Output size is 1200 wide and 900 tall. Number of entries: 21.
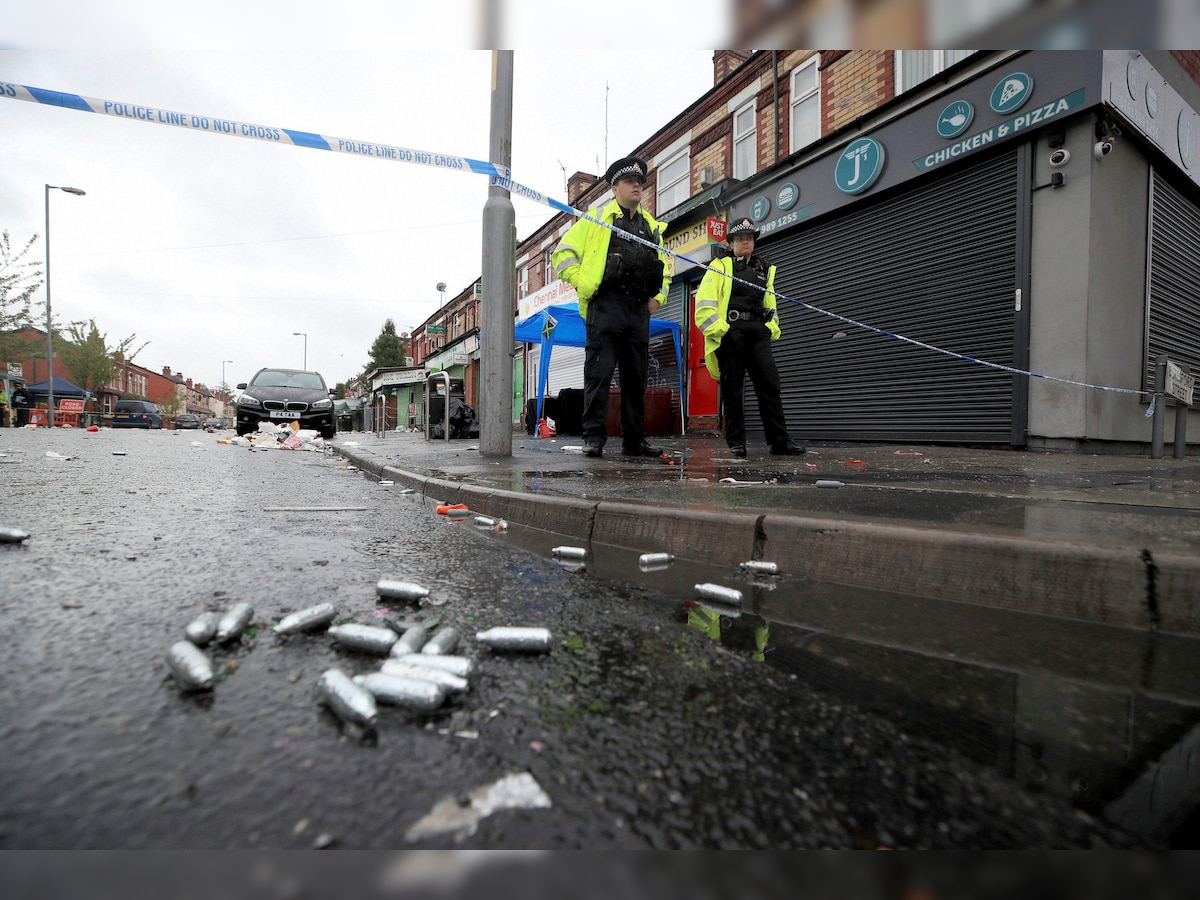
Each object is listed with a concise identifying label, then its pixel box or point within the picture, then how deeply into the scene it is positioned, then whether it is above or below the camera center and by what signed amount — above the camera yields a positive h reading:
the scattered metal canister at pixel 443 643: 1.47 -0.52
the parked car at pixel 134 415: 31.12 +0.72
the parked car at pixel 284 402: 13.98 +0.71
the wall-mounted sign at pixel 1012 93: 7.65 +4.59
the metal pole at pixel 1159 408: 6.82 +0.50
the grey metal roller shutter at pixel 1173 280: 8.30 +2.50
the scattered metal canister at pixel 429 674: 1.26 -0.52
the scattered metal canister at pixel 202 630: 1.50 -0.51
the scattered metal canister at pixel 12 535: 2.52 -0.46
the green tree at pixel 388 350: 59.25 +8.32
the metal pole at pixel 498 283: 6.32 +1.66
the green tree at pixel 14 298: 23.36 +5.13
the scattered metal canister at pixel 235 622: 1.54 -0.51
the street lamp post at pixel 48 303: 24.48 +5.28
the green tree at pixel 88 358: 37.06 +4.40
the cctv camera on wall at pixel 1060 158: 7.43 +3.60
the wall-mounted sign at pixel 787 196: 11.05 +4.58
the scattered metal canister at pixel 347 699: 1.14 -0.52
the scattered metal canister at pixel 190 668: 1.26 -0.51
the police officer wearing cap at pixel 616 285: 5.96 +1.57
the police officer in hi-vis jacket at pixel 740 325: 6.25 +1.22
